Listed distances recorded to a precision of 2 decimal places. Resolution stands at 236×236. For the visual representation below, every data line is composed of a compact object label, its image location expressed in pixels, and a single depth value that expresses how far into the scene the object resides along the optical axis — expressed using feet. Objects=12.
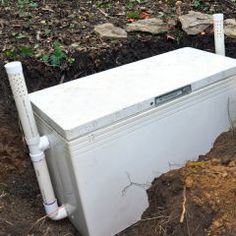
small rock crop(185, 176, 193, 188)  4.37
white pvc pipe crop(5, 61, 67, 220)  5.27
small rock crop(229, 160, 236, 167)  4.53
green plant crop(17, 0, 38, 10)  9.51
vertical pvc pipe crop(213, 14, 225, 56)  6.81
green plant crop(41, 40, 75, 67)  7.59
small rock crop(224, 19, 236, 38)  8.60
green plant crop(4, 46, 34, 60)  7.76
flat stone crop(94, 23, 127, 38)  8.41
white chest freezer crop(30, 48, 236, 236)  5.27
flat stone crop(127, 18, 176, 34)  8.62
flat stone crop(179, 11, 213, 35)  8.64
